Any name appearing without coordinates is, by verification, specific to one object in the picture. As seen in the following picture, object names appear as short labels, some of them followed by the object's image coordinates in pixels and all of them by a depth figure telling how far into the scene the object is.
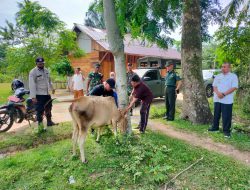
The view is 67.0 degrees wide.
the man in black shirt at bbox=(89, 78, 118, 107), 4.80
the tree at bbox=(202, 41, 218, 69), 28.02
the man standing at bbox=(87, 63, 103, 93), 7.37
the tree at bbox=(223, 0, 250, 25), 7.75
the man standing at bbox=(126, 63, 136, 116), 7.64
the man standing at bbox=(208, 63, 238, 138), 5.03
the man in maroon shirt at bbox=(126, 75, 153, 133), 5.09
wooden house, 16.15
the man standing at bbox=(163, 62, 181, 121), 6.49
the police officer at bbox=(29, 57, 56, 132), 5.38
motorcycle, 5.75
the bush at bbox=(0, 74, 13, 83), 23.86
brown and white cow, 3.87
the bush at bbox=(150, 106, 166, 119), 7.47
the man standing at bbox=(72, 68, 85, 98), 9.31
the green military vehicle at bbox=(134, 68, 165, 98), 9.71
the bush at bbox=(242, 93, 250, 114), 7.59
